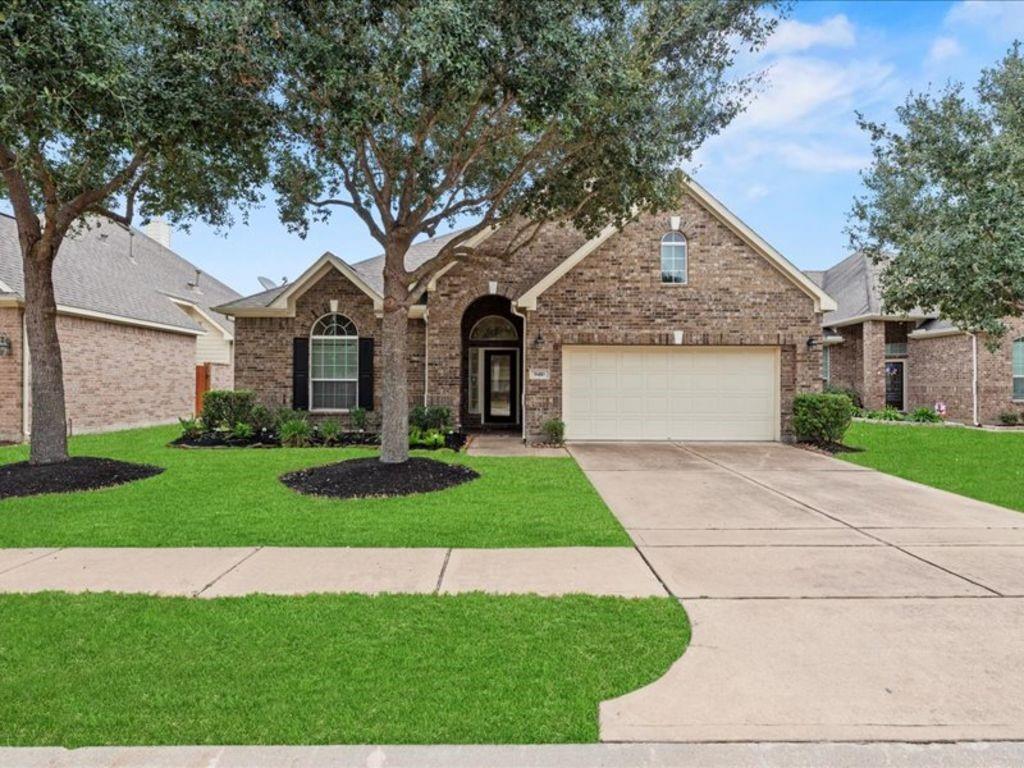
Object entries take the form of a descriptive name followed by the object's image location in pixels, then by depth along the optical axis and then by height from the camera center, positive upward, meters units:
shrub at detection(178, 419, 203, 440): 14.21 -1.04
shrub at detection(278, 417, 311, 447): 13.45 -1.07
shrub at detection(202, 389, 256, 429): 14.62 -0.55
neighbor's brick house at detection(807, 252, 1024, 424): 18.73 +0.91
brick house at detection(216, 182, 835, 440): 13.70 +1.32
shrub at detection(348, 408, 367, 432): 14.68 -0.76
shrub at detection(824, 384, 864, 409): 21.77 -0.22
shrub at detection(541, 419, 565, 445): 13.27 -0.97
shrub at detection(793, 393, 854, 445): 13.28 -0.67
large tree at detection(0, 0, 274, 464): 6.33 +3.46
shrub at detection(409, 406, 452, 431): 13.84 -0.72
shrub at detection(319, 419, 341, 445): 13.71 -1.06
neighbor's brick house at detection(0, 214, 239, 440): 14.40 +1.50
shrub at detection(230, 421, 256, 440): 13.99 -1.08
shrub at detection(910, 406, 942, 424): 19.75 -0.94
